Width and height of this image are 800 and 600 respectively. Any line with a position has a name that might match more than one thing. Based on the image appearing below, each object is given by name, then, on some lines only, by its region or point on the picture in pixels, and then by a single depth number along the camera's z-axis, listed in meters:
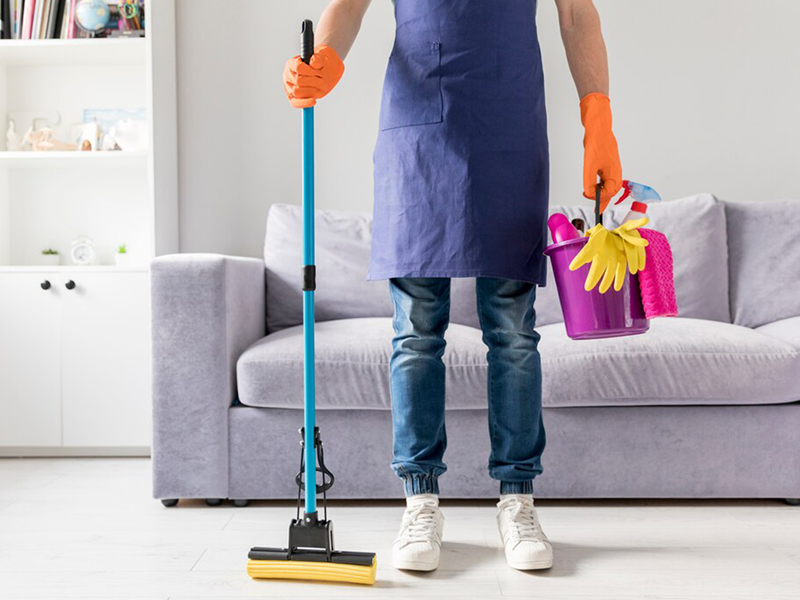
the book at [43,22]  2.44
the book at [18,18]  2.46
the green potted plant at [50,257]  2.60
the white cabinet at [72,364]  2.33
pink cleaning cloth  1.31
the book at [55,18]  2.45
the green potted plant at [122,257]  2.54
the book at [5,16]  2.47
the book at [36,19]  2.44
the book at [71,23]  2.45
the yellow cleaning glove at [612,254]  1.27
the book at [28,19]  2.44
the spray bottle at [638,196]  1.40
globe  2.41
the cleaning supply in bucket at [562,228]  1.41
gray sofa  1.75
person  1.39
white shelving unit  2.33
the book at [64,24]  2.46
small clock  2.62
